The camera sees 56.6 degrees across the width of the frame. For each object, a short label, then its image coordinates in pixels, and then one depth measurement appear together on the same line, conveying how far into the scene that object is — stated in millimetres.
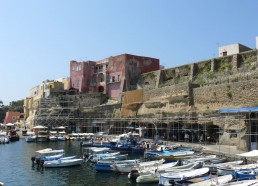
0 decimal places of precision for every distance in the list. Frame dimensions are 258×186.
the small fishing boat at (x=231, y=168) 16348
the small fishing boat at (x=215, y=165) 17381
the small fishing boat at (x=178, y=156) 21947
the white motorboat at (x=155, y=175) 16769
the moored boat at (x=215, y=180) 13581
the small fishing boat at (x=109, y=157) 22771
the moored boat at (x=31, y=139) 42207
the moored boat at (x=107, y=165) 20108
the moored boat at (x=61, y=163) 22374
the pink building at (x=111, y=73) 50026
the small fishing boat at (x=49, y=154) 23448
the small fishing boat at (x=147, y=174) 16827
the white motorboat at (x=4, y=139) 41053
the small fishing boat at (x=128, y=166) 19069
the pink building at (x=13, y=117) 73334
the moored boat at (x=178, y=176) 14935
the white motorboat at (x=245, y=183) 12482
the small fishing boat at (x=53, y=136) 42296
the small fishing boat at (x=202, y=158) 20050
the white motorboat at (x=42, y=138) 42366
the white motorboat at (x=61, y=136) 42333
